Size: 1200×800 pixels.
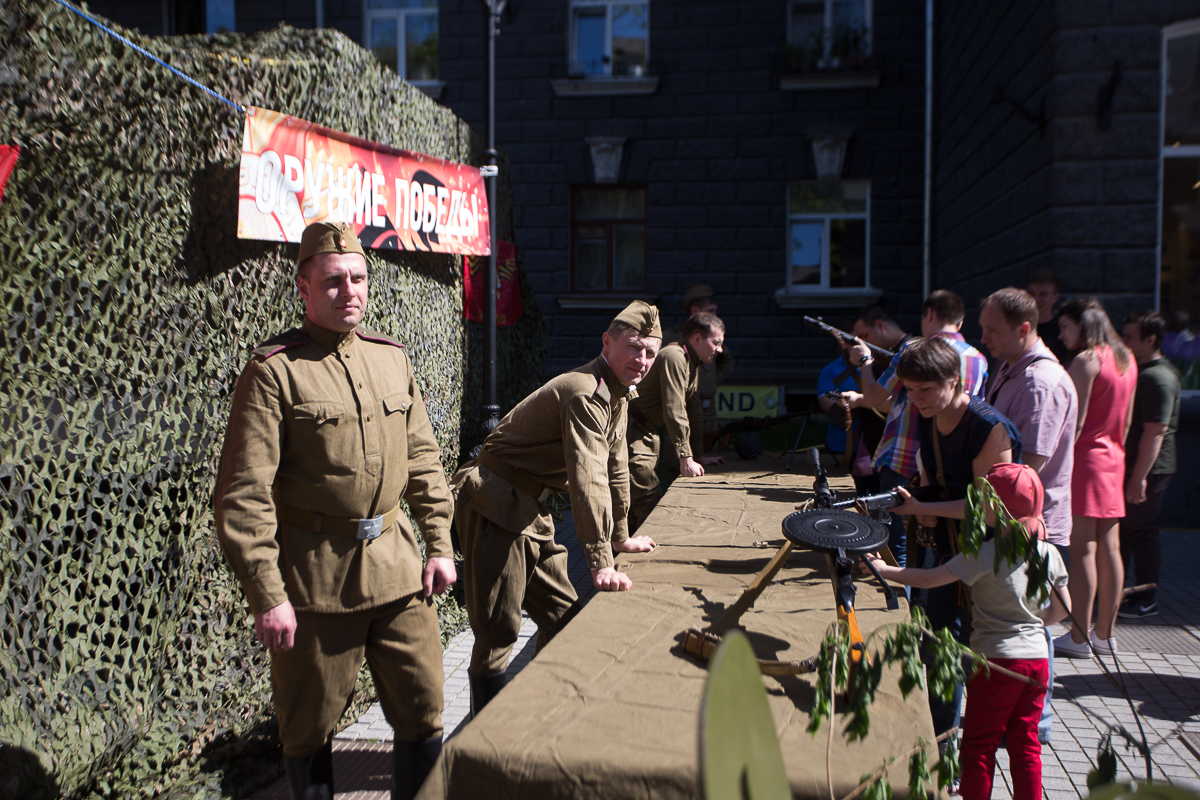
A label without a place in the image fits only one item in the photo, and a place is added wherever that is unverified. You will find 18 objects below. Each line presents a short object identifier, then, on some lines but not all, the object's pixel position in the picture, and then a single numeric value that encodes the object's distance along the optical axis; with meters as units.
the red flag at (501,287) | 5.70
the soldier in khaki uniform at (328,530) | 2.37
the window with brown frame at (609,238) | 13.27
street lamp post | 5.57
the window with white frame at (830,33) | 12.30
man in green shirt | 5.00
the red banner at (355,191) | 3.33
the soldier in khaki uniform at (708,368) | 6.73
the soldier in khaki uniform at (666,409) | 5.33
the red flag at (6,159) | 2.37
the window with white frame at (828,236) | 12.76
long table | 1.64
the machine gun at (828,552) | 2.13
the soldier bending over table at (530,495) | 3.20
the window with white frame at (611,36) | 12.88
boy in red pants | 2.59
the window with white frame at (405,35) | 13.39
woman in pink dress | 4.36
